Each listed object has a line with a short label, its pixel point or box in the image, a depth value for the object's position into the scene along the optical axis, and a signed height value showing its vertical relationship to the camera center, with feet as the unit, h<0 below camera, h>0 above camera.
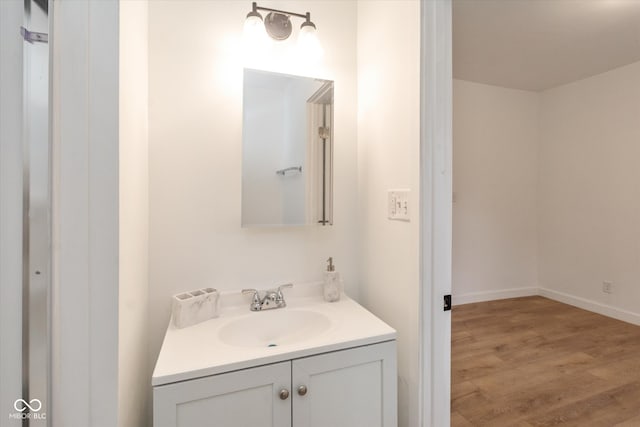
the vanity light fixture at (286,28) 4.33 +2.77
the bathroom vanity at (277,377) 2.72 -1.67
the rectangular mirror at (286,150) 4.35 +0.99
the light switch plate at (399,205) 3.68 +0.11
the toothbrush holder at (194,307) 3.66 -1.20
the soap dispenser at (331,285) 4.52 -1.12
